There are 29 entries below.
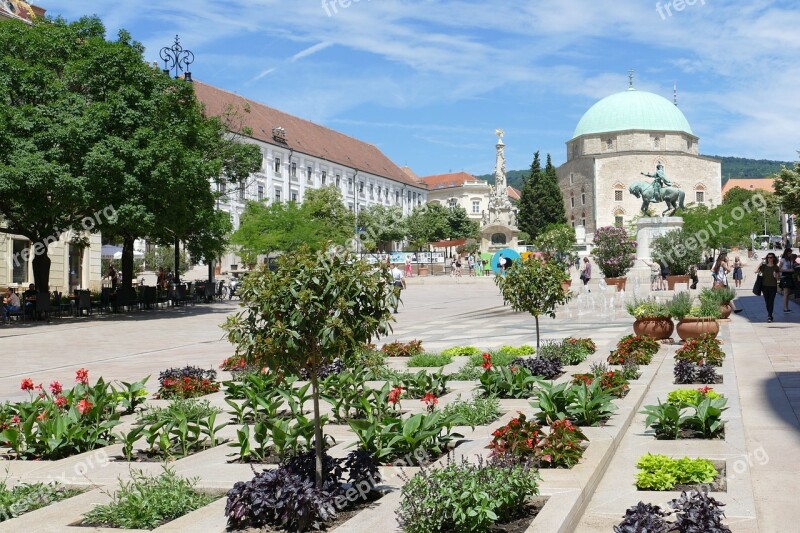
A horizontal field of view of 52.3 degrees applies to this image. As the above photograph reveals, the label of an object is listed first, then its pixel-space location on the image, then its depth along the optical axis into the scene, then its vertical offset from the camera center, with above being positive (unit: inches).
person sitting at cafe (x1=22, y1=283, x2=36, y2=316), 1135.0 -29.3
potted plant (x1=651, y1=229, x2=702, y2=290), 1707.7 +35.0
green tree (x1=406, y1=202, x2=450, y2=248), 4010.8 +246.1
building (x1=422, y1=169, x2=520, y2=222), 5797.2 +562.1
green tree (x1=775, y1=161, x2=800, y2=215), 1362.0 +135.2
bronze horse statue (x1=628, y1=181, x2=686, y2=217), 2097.7 +195.1
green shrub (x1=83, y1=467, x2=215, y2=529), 221.0 -63.5
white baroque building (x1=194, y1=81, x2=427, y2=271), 3171.8 +510.5
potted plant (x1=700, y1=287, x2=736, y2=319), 729.6 -25.5
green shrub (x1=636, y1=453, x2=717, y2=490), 242.4 -61.6
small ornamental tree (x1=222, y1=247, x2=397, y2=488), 207.9 -9.2
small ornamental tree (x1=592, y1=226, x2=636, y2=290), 1829.5 +41.3
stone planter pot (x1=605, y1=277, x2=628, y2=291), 1595.7 -25.0
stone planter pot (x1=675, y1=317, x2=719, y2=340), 627.5 -45.1
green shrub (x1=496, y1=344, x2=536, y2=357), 590.2 -57.5
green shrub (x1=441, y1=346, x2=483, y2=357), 620.4 -60.2
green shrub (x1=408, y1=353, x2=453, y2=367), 561.0 -60.4
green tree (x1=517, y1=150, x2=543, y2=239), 4367.6 +370.1
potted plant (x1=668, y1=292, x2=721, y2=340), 631.8 -37.5
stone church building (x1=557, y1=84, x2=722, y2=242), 4503.0 +615.9
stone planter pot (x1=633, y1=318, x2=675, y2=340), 655.8 -46.5
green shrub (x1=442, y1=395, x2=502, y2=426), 348.5 -60.2
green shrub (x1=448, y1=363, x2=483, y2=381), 491.9 -61.7
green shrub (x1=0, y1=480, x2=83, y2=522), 233.5 -65.7
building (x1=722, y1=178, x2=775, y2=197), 6858.8 +738.7
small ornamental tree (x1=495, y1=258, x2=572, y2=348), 521.3 -9.2
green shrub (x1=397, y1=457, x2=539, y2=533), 191.8 -54.5
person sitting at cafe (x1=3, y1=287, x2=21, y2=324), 1105.6 -33.9
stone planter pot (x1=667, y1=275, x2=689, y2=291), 1531.7 -20.4
